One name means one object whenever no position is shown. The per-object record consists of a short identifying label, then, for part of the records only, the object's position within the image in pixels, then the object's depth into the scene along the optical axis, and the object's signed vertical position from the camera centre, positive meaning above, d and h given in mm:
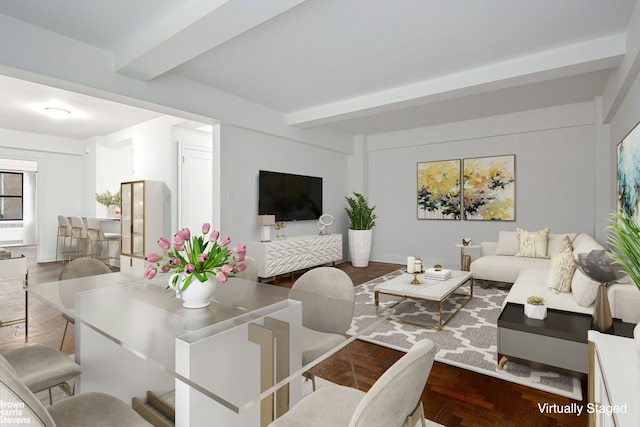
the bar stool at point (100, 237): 6770 -498
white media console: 5031 -652
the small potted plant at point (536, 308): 2439 -682
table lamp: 5250 -184
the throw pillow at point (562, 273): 3107 -557
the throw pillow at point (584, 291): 2594 -605
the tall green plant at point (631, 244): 1120 -106
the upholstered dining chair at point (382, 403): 874 -529
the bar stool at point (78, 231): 7016 -398
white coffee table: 3210 -766
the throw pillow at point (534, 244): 4914 -454
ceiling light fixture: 5288 +1567
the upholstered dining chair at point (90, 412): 1168 -710
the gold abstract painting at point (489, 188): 5859 +420
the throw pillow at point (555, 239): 4908 -384
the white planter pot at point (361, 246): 6637 -651
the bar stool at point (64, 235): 7230 -492
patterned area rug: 2266 -1086
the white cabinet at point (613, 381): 909 -510
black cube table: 2143 -829
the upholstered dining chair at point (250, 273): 2664 -471
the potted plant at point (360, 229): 6645 -339
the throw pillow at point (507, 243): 5227 -478
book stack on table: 3856 -700
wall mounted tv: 5488 +281
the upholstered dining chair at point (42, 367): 1492 -707
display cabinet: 5477 -118
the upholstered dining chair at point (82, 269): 2430 -417
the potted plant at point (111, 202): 7094 +205
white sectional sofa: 2379 -682
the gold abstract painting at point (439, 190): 6363 +420
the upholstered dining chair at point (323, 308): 1563 -523
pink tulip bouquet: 1646 -234
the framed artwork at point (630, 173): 2867 +362
